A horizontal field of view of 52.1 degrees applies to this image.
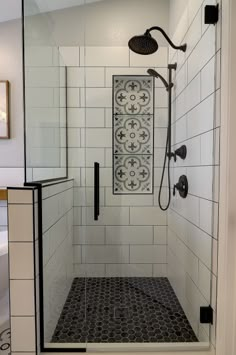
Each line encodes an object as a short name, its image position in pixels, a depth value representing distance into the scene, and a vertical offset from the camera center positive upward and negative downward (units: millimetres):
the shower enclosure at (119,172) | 1279 -38
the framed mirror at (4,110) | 2184 +512
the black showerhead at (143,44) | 1702 +895
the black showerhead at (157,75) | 2006 +774
